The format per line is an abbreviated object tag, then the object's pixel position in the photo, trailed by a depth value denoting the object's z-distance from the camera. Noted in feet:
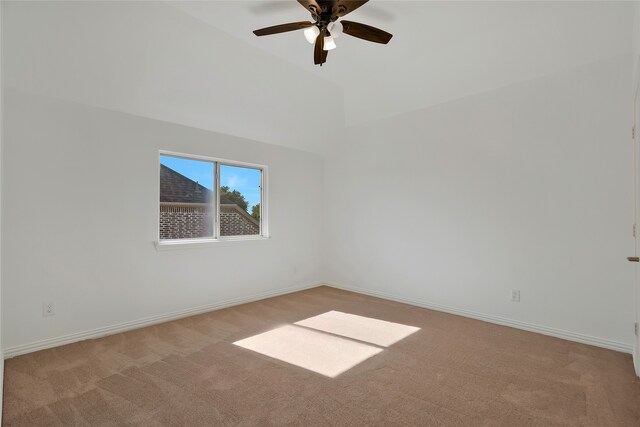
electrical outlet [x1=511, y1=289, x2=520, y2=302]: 11.22
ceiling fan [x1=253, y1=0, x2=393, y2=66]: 6.90
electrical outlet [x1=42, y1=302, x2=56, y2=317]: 9.34
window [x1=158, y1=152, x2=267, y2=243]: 12.53
